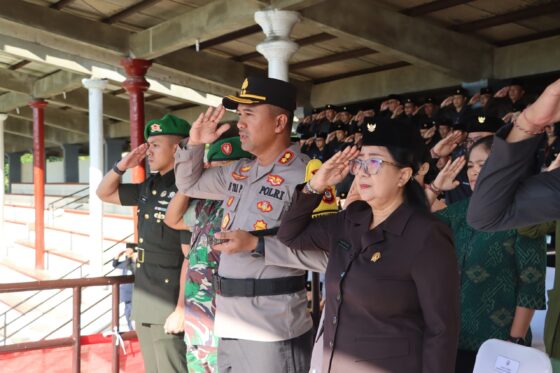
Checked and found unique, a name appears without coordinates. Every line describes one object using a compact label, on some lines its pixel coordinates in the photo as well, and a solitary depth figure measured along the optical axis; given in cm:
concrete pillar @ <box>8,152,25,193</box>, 3072
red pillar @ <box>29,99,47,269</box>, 1378
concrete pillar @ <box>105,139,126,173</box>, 2066
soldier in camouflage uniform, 261
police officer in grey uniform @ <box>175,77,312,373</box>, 221
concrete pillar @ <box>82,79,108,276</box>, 1073
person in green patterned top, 218
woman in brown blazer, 164
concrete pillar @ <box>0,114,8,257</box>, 1590
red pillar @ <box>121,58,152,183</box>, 948
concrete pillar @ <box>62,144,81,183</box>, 2450
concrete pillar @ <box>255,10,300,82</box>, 657
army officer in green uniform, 297
